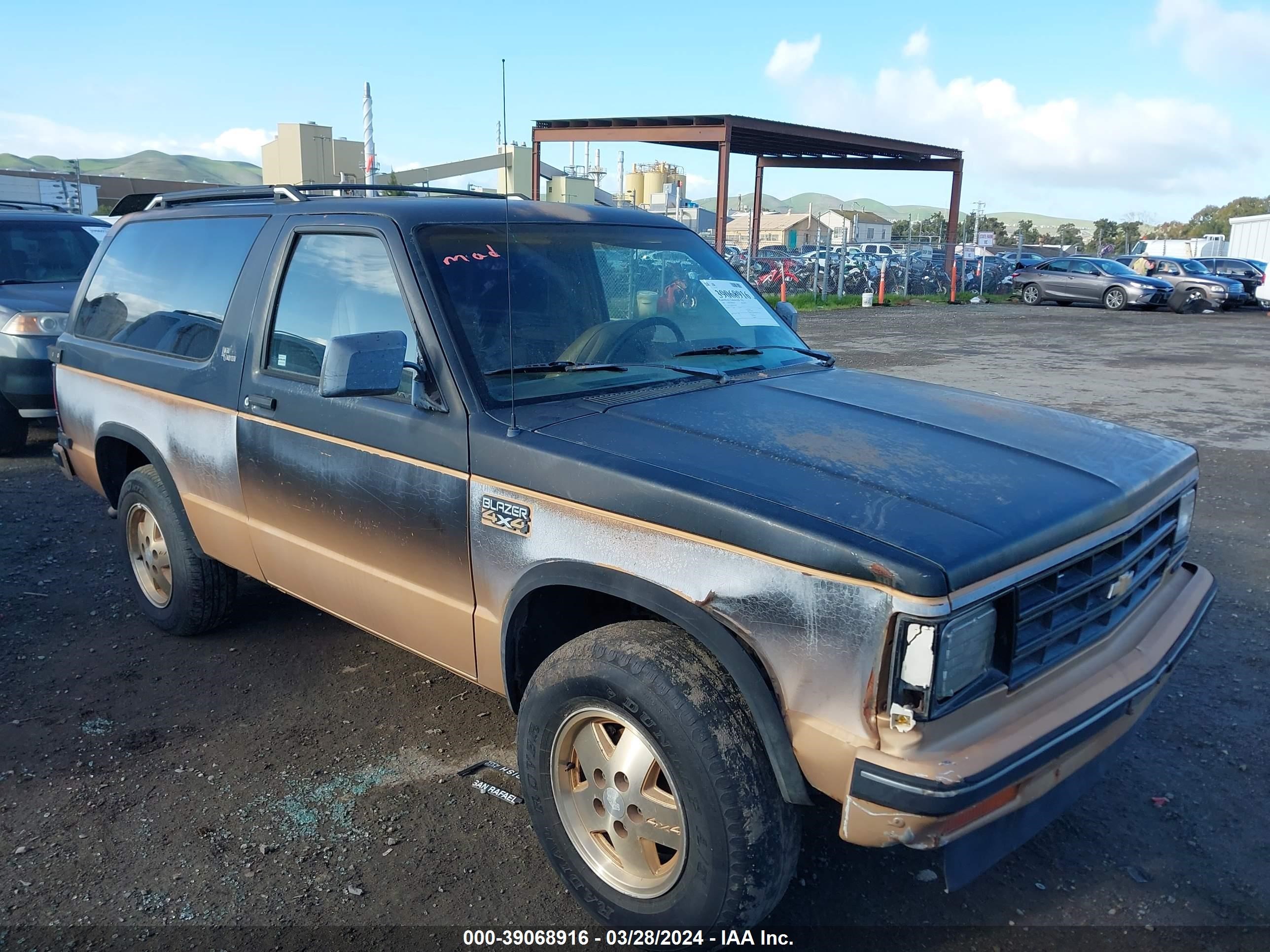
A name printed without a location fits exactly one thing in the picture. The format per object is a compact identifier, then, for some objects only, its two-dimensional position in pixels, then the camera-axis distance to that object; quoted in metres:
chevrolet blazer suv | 2.20
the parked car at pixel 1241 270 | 28.59
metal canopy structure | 21.59
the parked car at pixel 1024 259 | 33.44
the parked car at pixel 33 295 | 7.71
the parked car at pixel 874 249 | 35.41
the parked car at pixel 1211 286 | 26.28
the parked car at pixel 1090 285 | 26.58
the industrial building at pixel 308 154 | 38.59
